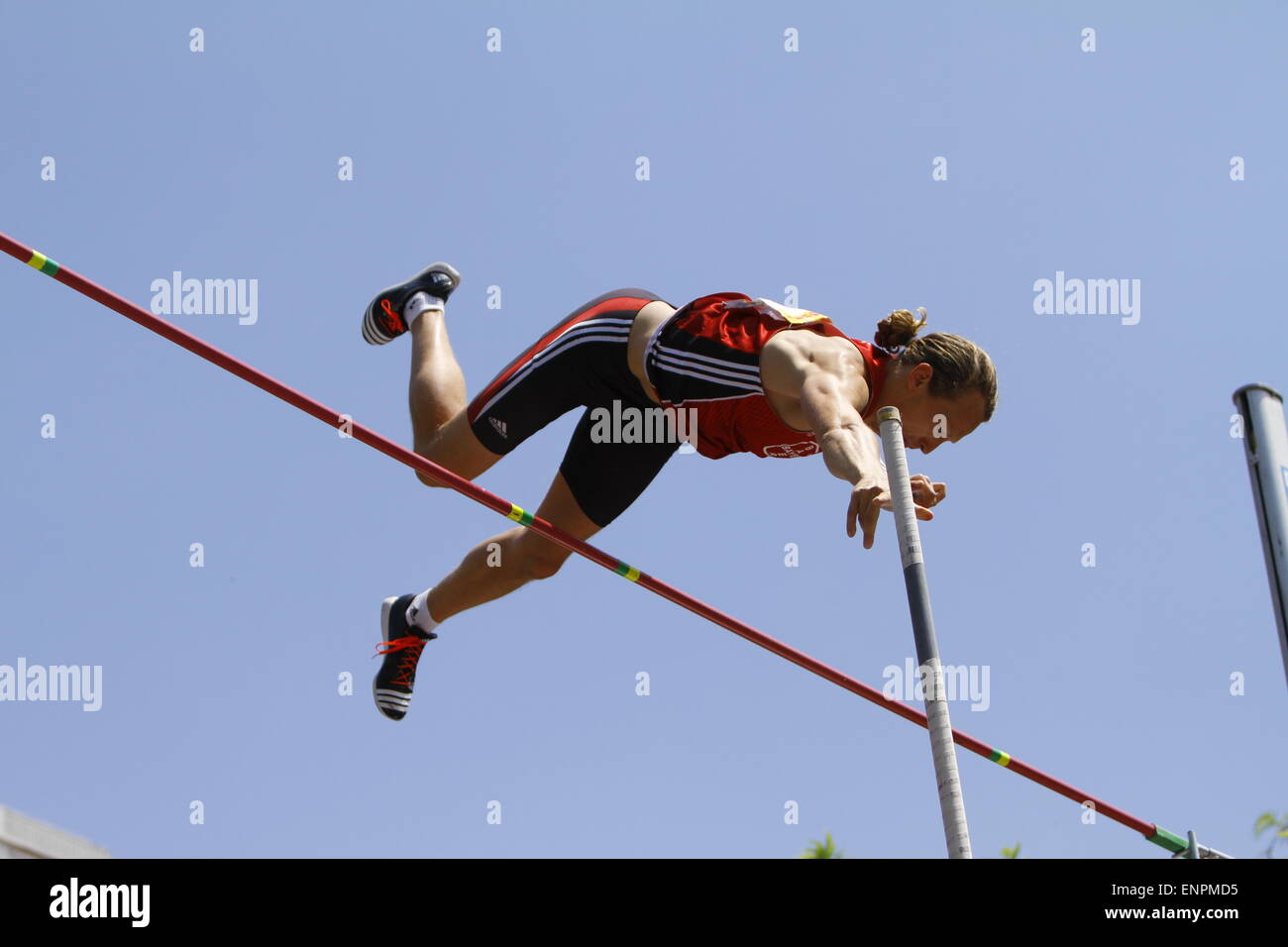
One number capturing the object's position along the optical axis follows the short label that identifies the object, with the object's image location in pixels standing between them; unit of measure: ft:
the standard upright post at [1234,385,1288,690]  21.95
